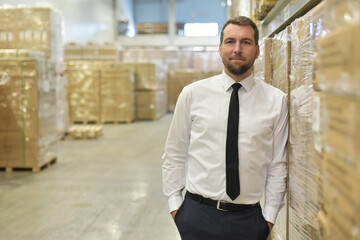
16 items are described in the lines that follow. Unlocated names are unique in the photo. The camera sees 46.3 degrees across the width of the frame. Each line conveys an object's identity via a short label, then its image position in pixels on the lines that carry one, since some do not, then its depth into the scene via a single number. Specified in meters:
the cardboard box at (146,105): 14.77
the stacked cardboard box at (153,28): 25.69
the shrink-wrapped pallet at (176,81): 17.94
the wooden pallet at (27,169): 6.75
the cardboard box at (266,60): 2.89
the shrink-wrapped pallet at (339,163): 0.92
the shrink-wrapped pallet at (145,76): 14.71
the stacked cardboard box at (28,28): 8.32
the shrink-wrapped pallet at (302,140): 1.88
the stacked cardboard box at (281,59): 2.33
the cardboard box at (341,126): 0.91
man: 2.12
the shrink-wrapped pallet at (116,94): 13.55
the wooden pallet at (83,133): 10.30
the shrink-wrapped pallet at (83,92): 13.32
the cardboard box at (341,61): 0.89
